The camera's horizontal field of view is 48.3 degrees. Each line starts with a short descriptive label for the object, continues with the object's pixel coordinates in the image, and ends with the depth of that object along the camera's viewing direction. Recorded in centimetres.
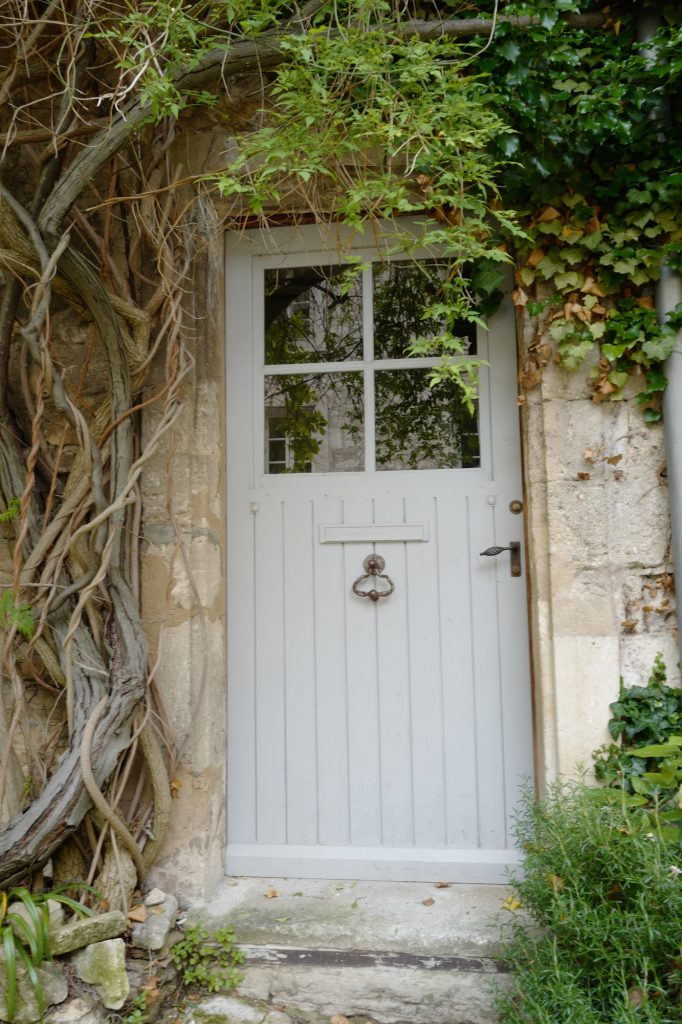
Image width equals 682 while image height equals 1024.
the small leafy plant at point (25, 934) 191
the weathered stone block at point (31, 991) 194
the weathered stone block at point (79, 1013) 198
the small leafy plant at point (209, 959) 224
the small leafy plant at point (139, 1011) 205
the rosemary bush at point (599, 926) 168
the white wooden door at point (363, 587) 262
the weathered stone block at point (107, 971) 204
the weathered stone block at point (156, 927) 220
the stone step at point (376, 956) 217
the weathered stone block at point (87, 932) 205
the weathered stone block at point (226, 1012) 219
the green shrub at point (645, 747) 207
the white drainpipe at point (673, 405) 228
